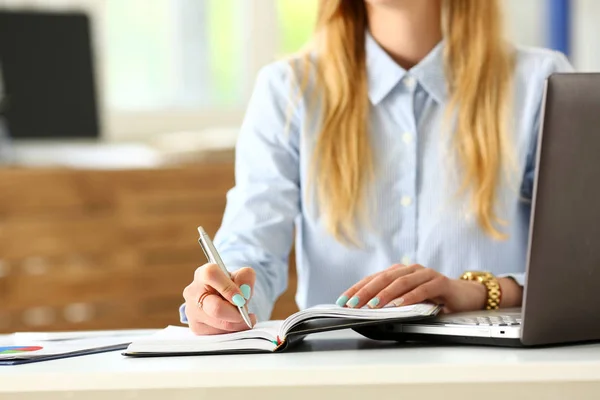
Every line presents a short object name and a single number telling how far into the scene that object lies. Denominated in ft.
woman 7.62
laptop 5.44
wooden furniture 12.12
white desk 5.33
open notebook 5.76
